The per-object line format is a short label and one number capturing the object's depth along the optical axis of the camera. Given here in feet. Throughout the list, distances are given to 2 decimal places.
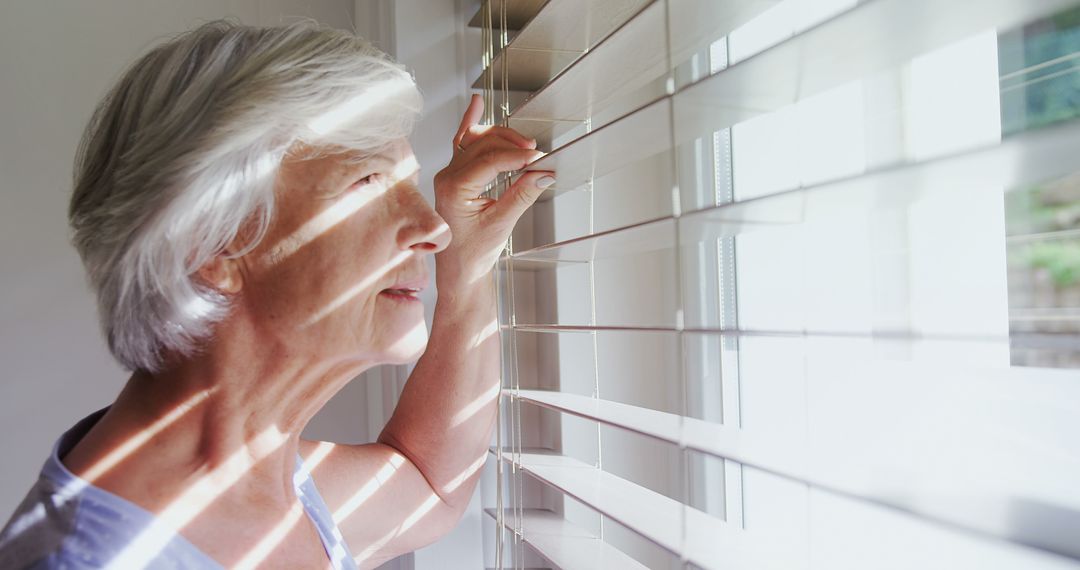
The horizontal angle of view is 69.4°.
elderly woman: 2.79
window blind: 1.75
